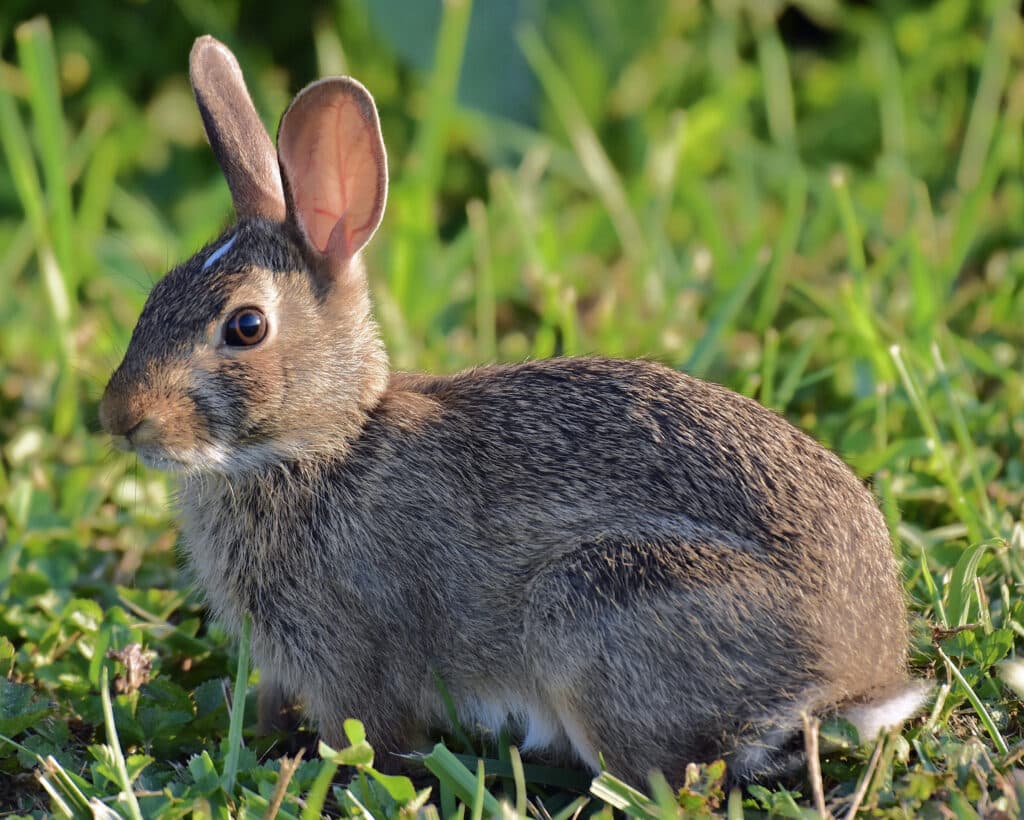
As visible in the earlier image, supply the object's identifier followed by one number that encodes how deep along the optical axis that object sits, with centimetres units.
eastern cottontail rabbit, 688
